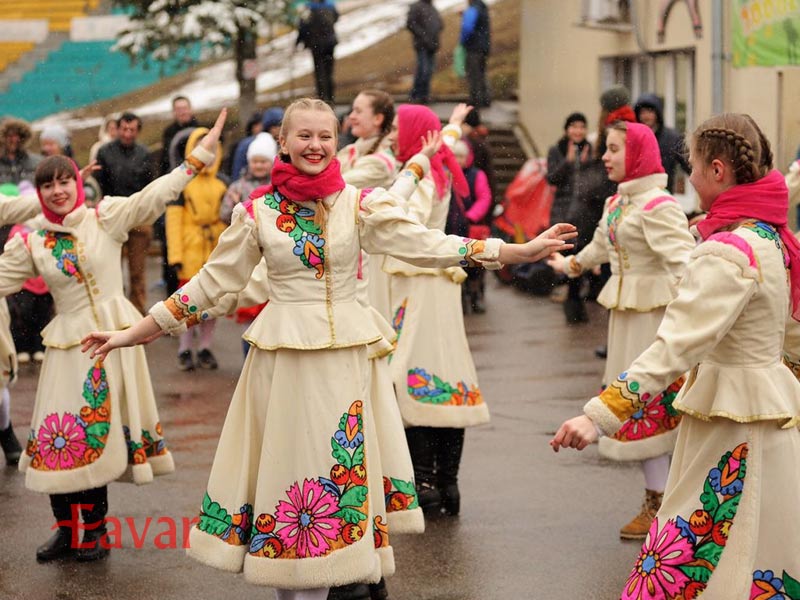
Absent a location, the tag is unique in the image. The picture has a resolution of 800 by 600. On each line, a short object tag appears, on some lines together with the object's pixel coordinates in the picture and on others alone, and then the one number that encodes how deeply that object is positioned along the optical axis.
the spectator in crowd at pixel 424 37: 22.05
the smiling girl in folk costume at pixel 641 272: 6.78
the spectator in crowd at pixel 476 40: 22.06
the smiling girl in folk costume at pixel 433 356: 7.30
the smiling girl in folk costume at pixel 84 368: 6.56
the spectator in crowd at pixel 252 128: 14.54
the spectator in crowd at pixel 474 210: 14.02
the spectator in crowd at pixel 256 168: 11.16
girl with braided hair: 4.32
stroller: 17.06
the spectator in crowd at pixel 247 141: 13.08
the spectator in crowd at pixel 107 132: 14.53
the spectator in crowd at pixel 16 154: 12.31
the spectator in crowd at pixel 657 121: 12.01
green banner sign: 13.29
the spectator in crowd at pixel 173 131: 12.76
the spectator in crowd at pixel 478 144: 15.07
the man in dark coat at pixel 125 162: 12.94
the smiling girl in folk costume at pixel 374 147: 7.41
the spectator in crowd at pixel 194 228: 12.01
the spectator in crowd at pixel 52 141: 12.67
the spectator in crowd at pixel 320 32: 21.53
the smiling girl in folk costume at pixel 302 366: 5.06
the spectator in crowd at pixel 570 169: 13.20
